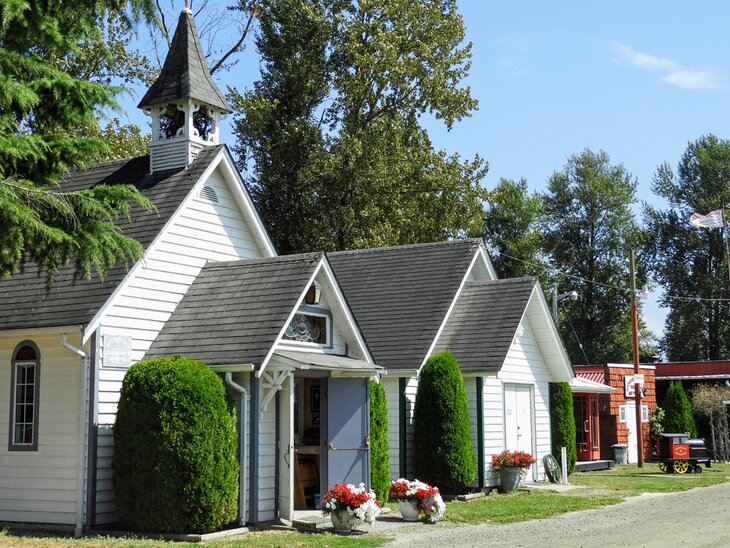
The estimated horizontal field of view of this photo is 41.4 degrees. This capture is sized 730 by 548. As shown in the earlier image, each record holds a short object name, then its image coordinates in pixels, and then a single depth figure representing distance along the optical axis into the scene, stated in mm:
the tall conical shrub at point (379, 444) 19016
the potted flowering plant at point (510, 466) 22391
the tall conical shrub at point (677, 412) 36369
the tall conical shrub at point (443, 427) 21188
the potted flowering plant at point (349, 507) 15555
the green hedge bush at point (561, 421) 26703
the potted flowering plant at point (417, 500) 17109
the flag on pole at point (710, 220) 37562
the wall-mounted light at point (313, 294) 17750
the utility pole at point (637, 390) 31594
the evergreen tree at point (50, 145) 11398
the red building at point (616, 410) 35688
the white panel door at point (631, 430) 36531
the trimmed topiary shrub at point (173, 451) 14547
